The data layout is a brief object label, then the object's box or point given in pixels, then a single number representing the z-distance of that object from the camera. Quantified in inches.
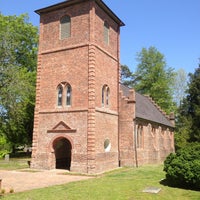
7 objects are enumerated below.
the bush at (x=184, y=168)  518.0
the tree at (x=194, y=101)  1440.7
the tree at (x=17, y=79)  1115.3
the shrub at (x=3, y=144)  1527.1
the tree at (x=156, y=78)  1898.4
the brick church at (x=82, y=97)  839.7
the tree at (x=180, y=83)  2094.0
